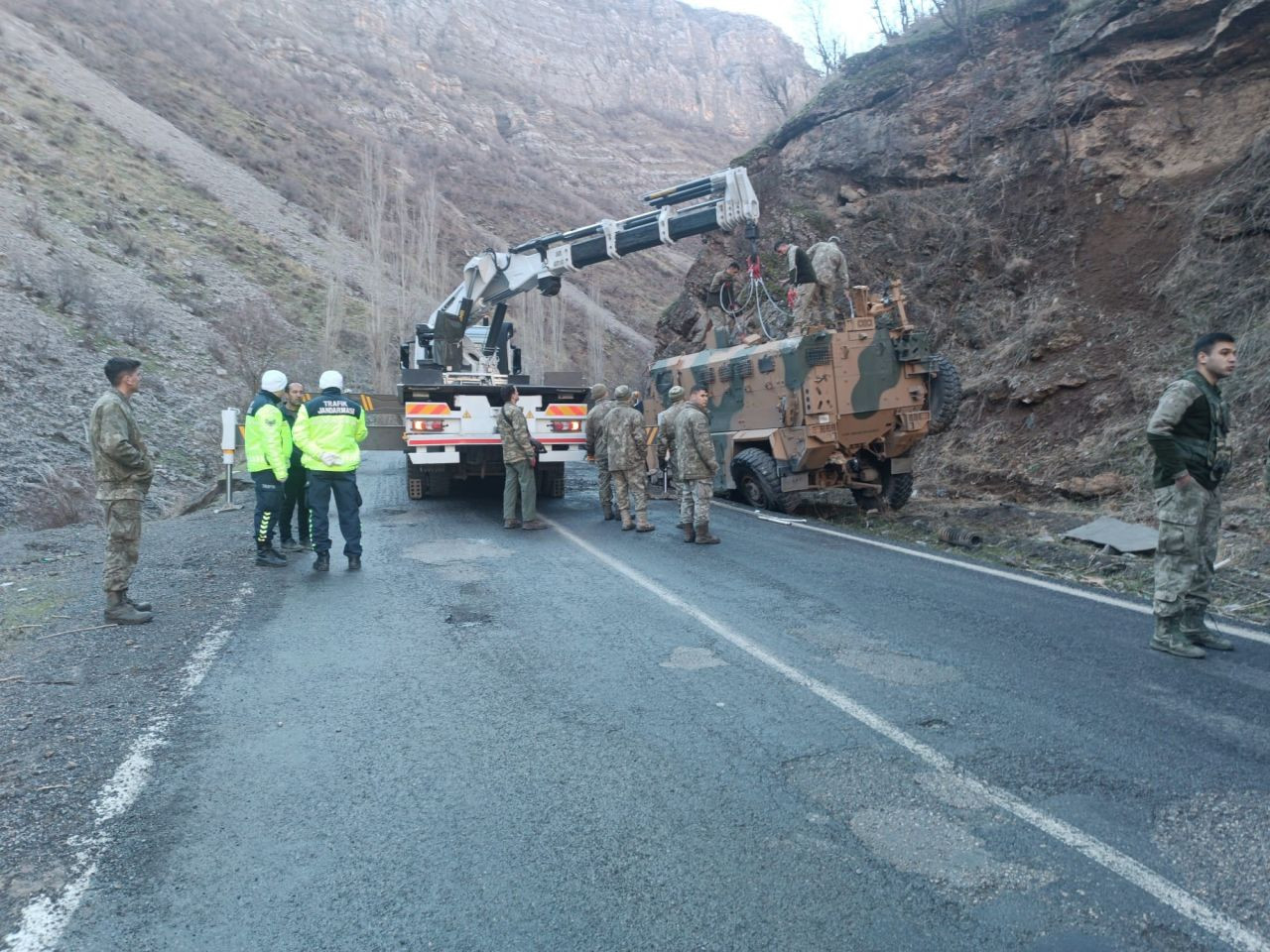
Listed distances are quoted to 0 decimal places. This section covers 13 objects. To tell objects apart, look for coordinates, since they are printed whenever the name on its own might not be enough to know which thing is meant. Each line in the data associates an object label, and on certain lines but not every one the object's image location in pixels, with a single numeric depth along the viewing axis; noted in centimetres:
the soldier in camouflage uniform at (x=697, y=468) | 974
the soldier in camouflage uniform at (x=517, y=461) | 1093
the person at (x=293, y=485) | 950
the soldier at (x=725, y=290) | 1369
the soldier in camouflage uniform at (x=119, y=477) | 639
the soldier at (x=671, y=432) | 1016
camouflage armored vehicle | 1127
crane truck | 1180
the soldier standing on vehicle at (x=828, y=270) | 1167
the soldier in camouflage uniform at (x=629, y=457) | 1089
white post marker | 1309
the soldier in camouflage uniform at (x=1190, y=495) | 530
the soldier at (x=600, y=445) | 1187
